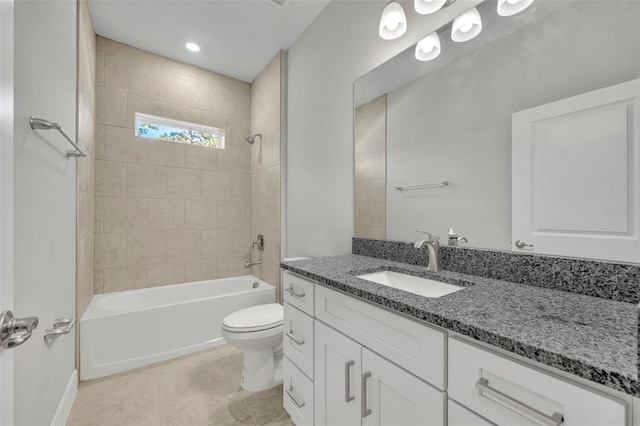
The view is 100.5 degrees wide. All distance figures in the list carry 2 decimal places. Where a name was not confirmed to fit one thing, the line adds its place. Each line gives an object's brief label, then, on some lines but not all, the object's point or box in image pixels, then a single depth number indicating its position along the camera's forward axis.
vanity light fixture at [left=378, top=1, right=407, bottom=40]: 1.43
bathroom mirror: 0.90
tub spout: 3.05
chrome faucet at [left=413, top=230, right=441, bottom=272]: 1.25
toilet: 1.74
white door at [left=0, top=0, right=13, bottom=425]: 0.53
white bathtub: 1.98
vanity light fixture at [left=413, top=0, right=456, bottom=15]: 1.28
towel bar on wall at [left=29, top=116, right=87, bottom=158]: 1.06
